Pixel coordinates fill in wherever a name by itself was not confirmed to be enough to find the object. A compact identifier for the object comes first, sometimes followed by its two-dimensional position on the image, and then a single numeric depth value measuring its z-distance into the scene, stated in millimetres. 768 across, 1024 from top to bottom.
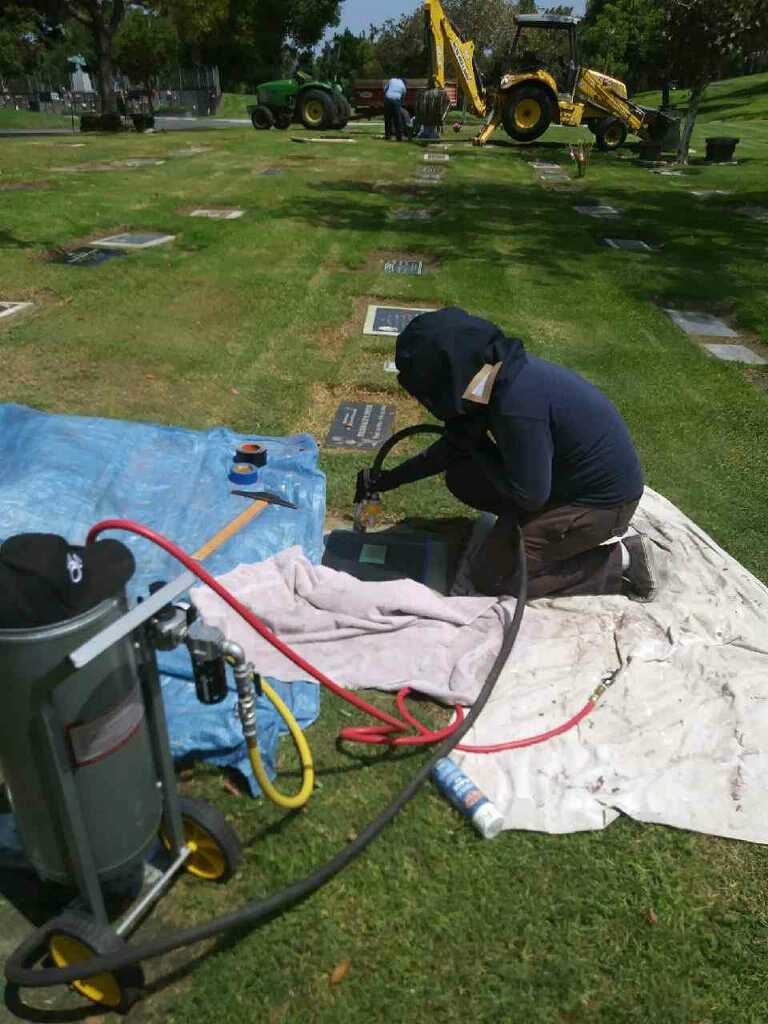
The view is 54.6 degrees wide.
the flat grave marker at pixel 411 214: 11445
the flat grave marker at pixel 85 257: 8164
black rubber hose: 1742
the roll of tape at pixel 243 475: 4285
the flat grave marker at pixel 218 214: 10555
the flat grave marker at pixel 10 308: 6628
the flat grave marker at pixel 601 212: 12070
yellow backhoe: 17938
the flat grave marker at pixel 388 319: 6996
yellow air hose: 2143
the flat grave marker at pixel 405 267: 8758
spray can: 2484
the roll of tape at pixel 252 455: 4387
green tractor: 21250
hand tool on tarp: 3750
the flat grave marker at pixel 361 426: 5078
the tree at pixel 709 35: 13500
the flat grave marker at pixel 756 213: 12031
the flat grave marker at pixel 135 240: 8969
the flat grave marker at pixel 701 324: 7492
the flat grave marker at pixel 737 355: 6797
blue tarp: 3650
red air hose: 2502
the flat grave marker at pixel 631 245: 10203
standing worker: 19672
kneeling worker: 2990
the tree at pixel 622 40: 45812
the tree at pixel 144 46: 39750
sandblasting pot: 1641
